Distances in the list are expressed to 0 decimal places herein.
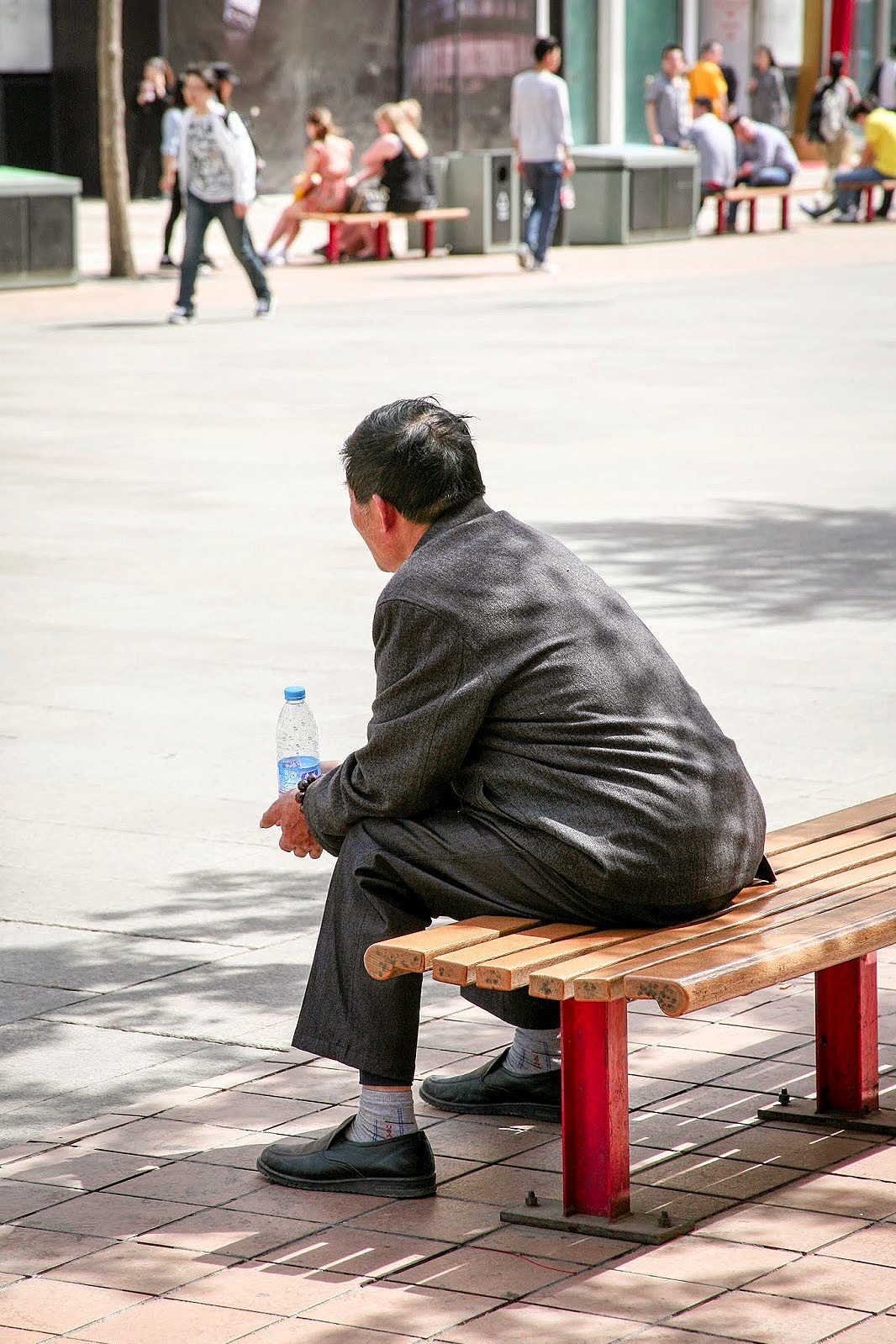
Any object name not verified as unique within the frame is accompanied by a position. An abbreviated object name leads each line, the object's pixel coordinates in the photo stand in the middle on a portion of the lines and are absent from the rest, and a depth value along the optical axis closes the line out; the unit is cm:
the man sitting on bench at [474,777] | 389
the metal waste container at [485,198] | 2644
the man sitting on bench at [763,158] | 3011
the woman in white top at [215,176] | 1956
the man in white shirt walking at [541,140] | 2420
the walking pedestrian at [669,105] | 3309
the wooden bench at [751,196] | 2895
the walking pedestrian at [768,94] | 4053
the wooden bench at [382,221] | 2534
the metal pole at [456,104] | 3580
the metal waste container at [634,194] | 2766
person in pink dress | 2530
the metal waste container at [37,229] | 2177
